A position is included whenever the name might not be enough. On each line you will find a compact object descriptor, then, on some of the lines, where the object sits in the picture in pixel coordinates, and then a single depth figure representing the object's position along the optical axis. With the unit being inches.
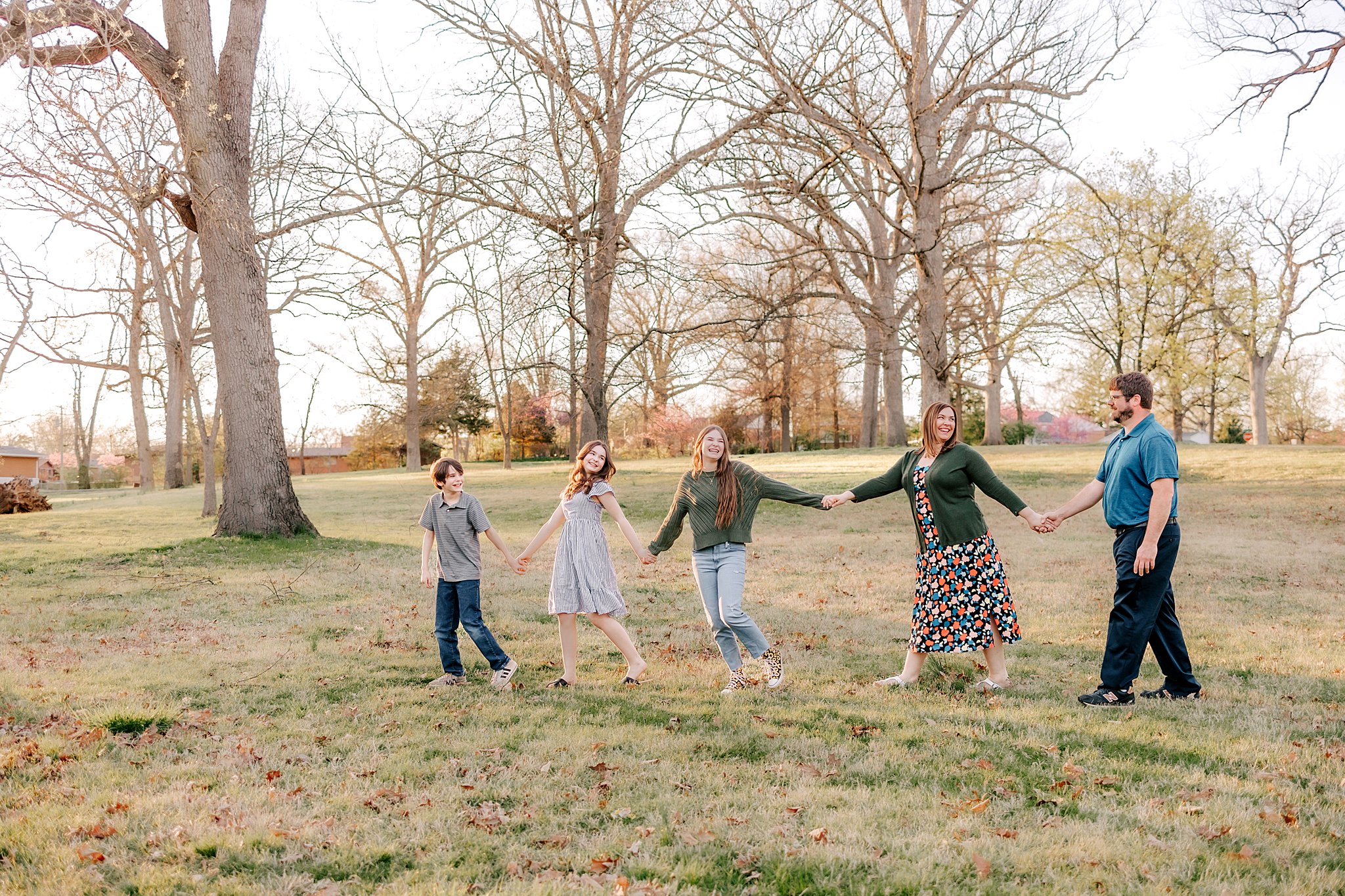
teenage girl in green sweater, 244.7
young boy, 255.3
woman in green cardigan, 236.5
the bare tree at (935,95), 445.4
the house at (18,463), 1847.9
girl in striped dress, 251.1
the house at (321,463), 2694.4
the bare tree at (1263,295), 1176.8
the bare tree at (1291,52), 472.4
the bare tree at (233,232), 518.6
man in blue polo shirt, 216.4
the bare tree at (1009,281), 979.9
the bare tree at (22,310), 442.6
